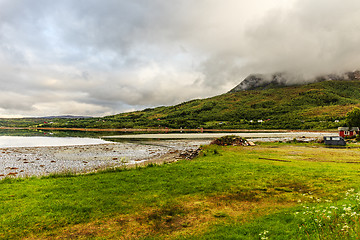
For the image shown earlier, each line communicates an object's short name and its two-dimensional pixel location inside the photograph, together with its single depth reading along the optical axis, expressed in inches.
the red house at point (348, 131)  2935.5
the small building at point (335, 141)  2097.7
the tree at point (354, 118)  3189.0
